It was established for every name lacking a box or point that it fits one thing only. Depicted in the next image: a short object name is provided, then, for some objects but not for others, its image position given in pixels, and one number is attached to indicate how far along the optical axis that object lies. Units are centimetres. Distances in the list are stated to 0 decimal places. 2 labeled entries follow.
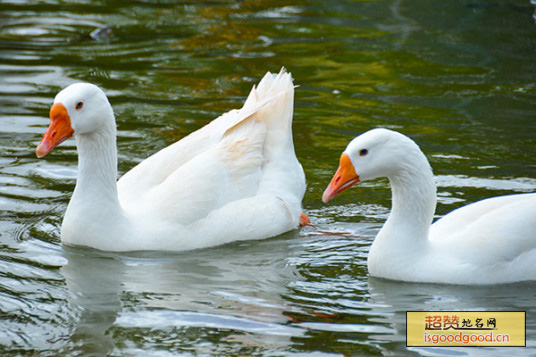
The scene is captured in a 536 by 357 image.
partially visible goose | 1430
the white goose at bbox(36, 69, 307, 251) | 1625
